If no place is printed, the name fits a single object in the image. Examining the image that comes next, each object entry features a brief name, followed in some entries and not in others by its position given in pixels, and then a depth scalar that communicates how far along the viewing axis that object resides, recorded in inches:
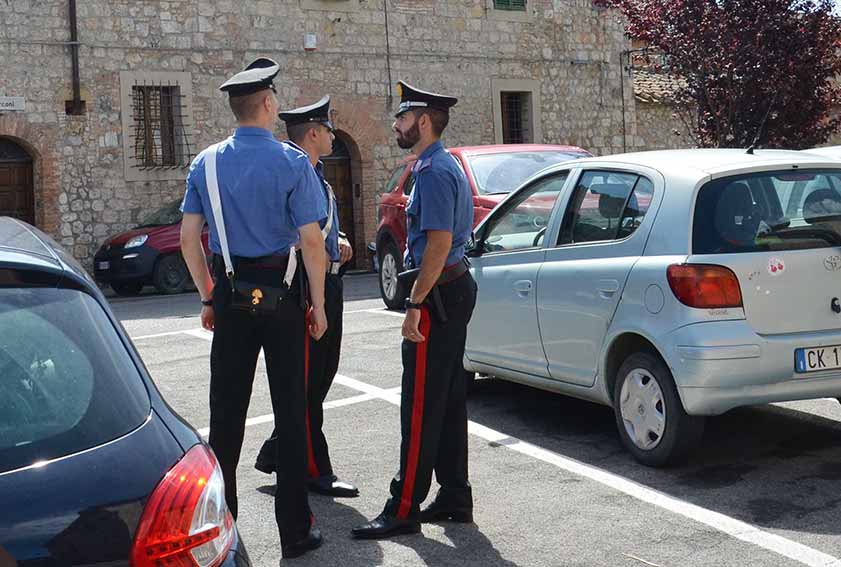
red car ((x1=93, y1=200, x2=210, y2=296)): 796.0
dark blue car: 108.3
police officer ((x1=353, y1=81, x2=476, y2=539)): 215.6
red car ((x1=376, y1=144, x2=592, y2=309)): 507.5
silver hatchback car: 240.8
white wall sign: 852.6
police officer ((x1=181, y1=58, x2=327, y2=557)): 198.8
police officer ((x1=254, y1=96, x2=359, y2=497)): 244.8
